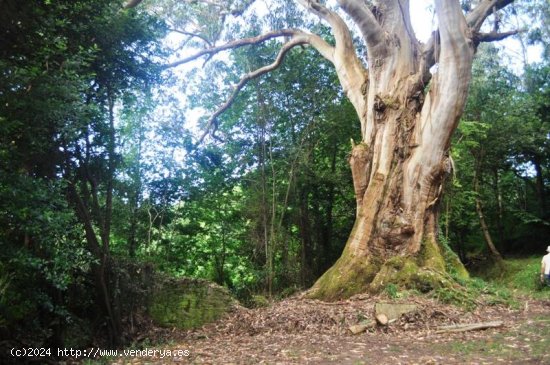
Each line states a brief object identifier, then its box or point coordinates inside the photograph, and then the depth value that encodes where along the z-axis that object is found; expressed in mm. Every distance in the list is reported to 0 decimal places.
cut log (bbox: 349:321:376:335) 6371
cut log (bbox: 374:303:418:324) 6629
